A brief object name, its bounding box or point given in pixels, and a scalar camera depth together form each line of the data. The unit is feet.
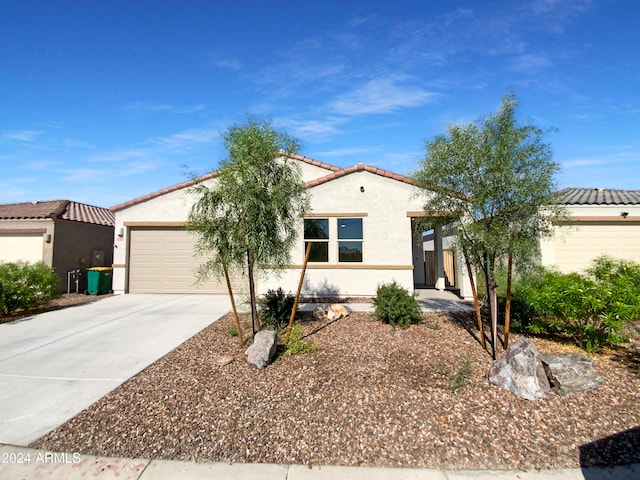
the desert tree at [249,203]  18.56
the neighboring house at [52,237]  41.93
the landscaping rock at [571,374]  14.26
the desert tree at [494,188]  16.76
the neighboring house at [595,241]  38.19
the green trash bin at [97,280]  40.68
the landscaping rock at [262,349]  16.85
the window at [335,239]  36.73
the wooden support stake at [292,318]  20.19
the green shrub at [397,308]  23.65
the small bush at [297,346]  18.43
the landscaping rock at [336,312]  26.88
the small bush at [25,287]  28.91
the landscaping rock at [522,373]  13.89
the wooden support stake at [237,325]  19.58
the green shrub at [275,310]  23.29
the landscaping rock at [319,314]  26.99
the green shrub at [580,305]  16.69
